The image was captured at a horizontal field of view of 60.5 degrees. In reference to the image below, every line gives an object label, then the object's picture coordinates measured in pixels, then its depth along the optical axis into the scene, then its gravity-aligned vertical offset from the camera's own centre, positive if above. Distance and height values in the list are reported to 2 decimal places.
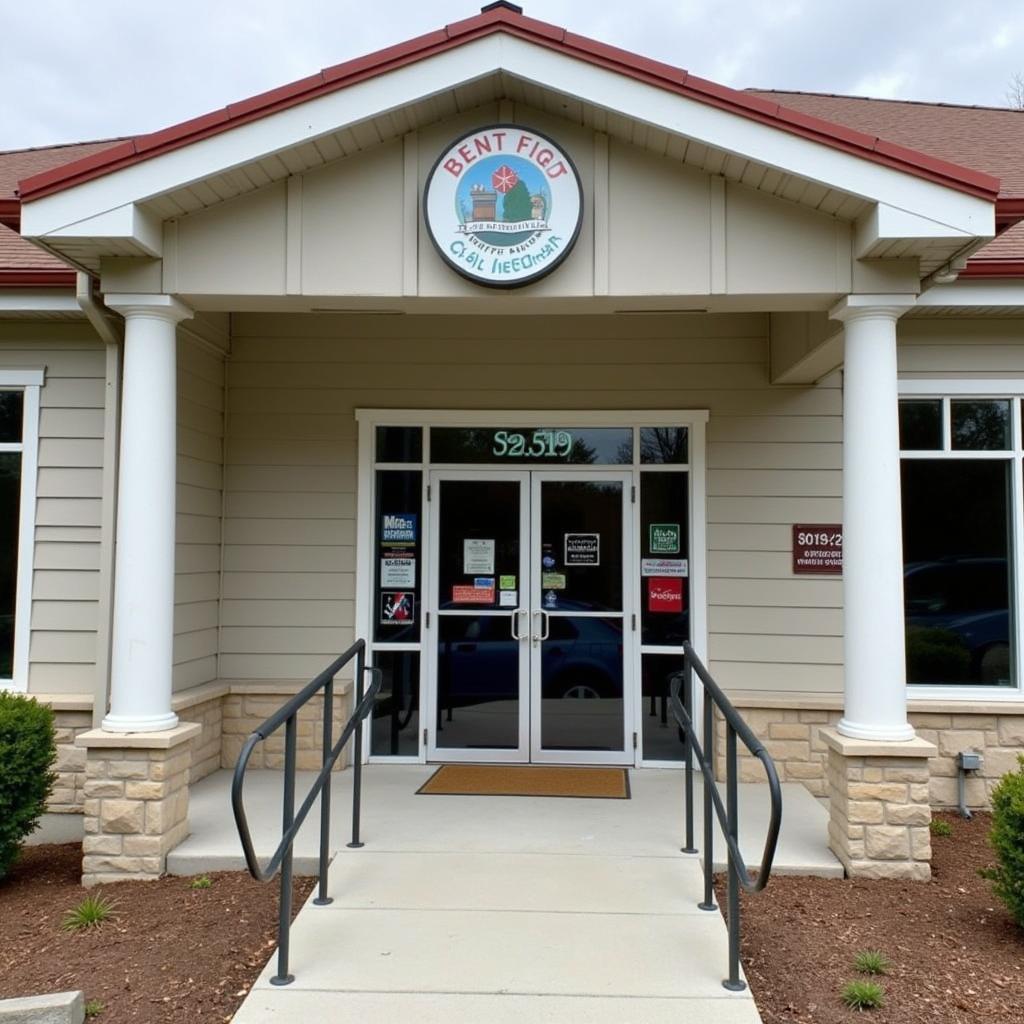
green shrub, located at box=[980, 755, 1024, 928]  3.85 -1.24
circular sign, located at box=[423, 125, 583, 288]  4.68 +1.90
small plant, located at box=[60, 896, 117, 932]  4.08 -1.69
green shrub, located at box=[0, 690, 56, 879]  4.54 -1.13
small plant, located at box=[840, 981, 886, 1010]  3.35 -1.65
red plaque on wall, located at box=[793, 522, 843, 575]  6.49 +0.12
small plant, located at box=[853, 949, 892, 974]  3.60 -1.64
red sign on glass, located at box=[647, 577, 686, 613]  6.56 -0.23
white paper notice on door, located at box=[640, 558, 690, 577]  6.57 -0.03
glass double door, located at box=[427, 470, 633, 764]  6.57 -0.42
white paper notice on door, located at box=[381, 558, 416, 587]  6.67 -0.10
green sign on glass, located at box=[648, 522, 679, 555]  6.59 +0.17
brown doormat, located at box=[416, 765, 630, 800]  5.82 -1.52
